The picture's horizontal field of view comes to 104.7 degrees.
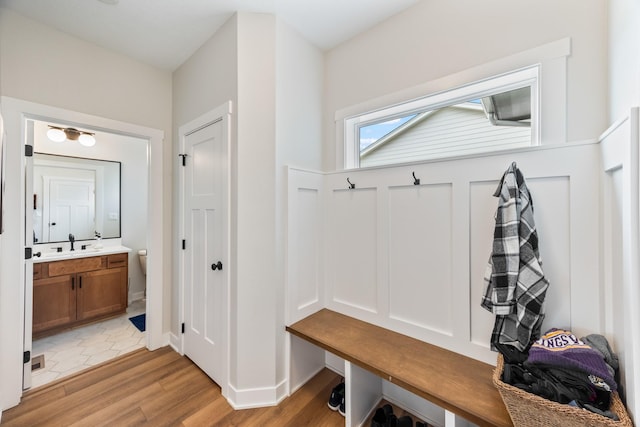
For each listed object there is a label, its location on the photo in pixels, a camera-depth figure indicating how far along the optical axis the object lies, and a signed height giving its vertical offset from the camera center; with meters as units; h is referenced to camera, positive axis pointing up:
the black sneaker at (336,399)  1.65 -1.26
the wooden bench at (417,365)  1.05 -0.80
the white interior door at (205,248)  1.84 -0.28
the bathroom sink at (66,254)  2.65 -0.45
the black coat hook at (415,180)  1.55 +0.21
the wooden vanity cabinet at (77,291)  2.51 -0.86
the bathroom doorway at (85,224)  2.34 -0.13
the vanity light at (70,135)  2.83 +0.93
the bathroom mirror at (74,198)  2.83 +0.19
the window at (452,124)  1.35 +0.59
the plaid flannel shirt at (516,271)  1.09 -0.26
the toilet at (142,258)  3.48 -0.63
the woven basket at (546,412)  0.77 -0.66
